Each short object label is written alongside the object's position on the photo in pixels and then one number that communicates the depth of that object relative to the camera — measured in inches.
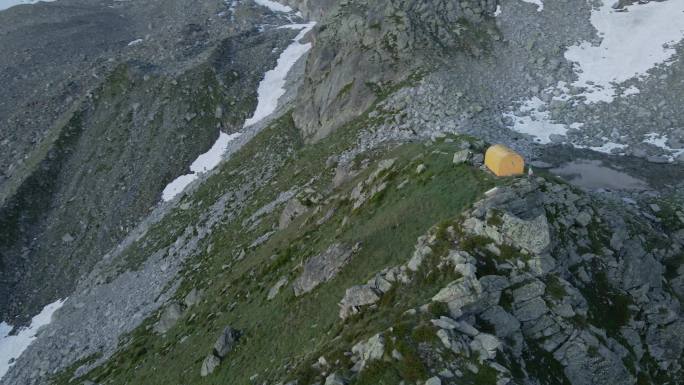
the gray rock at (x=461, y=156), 1163.9
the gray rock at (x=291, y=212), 1679.4
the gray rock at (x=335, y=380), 689.0
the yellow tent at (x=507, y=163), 1047.0
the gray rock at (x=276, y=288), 1245.3
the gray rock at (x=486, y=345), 680.4
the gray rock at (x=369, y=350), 700.0
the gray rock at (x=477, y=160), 1148.5
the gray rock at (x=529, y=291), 791.1
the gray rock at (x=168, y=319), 1571.1
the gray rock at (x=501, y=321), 753.0
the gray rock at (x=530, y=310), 776.9
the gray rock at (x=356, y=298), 871.1
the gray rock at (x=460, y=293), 753.6
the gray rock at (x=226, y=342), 1126.2
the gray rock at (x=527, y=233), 848.3
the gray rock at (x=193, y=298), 1604.3
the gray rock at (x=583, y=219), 973.3
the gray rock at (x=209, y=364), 1103.0
